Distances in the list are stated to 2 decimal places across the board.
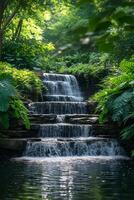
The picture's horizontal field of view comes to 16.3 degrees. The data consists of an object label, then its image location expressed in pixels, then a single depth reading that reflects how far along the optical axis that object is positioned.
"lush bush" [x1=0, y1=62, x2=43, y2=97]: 17.75
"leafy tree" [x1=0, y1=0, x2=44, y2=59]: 16.43
